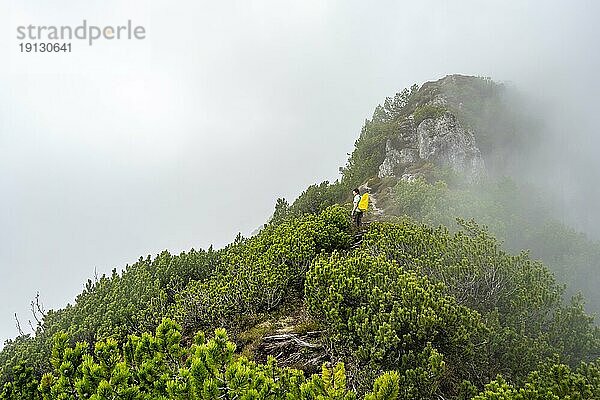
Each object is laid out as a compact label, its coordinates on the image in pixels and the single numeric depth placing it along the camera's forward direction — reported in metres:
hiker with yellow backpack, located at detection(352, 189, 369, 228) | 16.56
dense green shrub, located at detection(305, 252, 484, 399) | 7.88
